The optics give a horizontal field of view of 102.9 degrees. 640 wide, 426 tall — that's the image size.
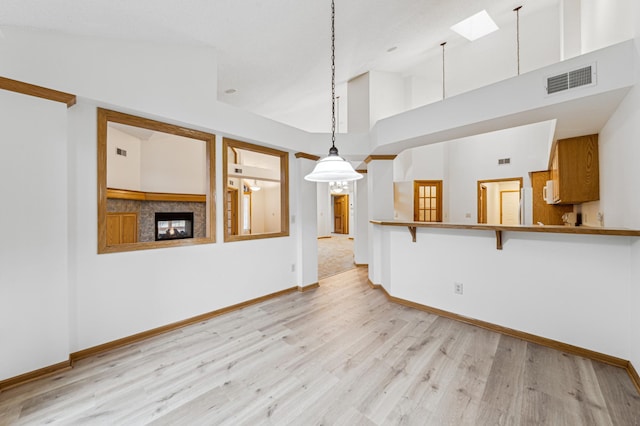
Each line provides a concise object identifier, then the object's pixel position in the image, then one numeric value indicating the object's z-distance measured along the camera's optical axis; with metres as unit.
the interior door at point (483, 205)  6.50
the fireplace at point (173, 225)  5.80
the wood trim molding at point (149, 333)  2.33
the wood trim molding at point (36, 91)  1.91
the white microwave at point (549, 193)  4.09
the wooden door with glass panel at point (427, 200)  6.87
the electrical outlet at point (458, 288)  3.10
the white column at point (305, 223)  4.27
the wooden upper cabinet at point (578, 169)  2.98
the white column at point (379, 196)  4.32
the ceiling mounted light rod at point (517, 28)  3.47
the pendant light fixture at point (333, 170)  2.36
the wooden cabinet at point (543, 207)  4.70
